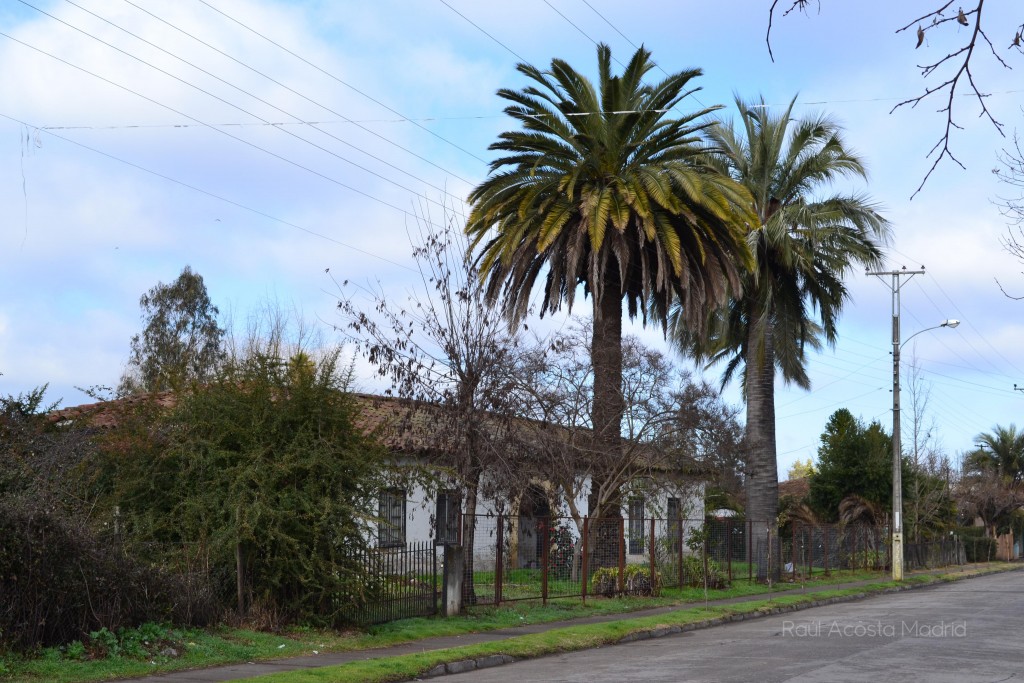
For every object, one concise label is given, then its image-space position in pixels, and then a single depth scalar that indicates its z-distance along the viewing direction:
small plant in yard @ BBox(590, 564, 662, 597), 25.64
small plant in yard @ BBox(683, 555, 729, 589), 29.69
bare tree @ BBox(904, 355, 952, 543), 48.31
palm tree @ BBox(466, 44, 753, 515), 25.80
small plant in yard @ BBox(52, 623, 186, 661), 13.02
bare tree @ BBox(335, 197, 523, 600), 21.44
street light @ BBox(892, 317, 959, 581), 36.81
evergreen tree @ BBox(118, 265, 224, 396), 52.41
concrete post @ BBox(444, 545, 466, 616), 19.94
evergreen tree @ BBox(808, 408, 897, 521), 45.28
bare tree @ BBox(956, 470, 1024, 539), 64.00
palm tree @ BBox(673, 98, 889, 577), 33.66
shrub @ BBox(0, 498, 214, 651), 12.56
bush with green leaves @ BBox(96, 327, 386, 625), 16.45
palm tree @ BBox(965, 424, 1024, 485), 75.19
